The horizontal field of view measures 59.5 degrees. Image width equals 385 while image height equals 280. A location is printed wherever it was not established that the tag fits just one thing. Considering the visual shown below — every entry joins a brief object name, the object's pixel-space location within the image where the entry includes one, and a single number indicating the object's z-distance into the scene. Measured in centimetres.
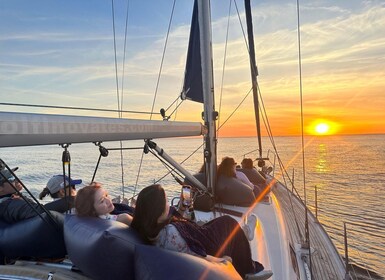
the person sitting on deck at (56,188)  363
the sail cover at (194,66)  551
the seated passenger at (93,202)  248
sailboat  193
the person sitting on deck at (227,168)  560
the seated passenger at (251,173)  815
